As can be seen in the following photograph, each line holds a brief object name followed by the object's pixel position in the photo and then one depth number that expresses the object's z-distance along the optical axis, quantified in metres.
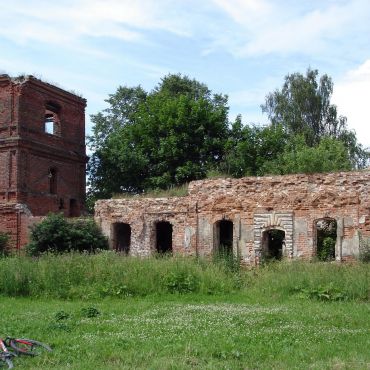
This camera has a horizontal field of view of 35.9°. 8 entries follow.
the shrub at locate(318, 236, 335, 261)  20.64
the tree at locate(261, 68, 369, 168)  42.22
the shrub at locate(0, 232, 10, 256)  25.56
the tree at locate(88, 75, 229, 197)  31.73
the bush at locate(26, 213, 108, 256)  22.59
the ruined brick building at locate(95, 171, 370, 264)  18.97
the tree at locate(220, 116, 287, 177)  31.33
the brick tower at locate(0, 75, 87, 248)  27.12
